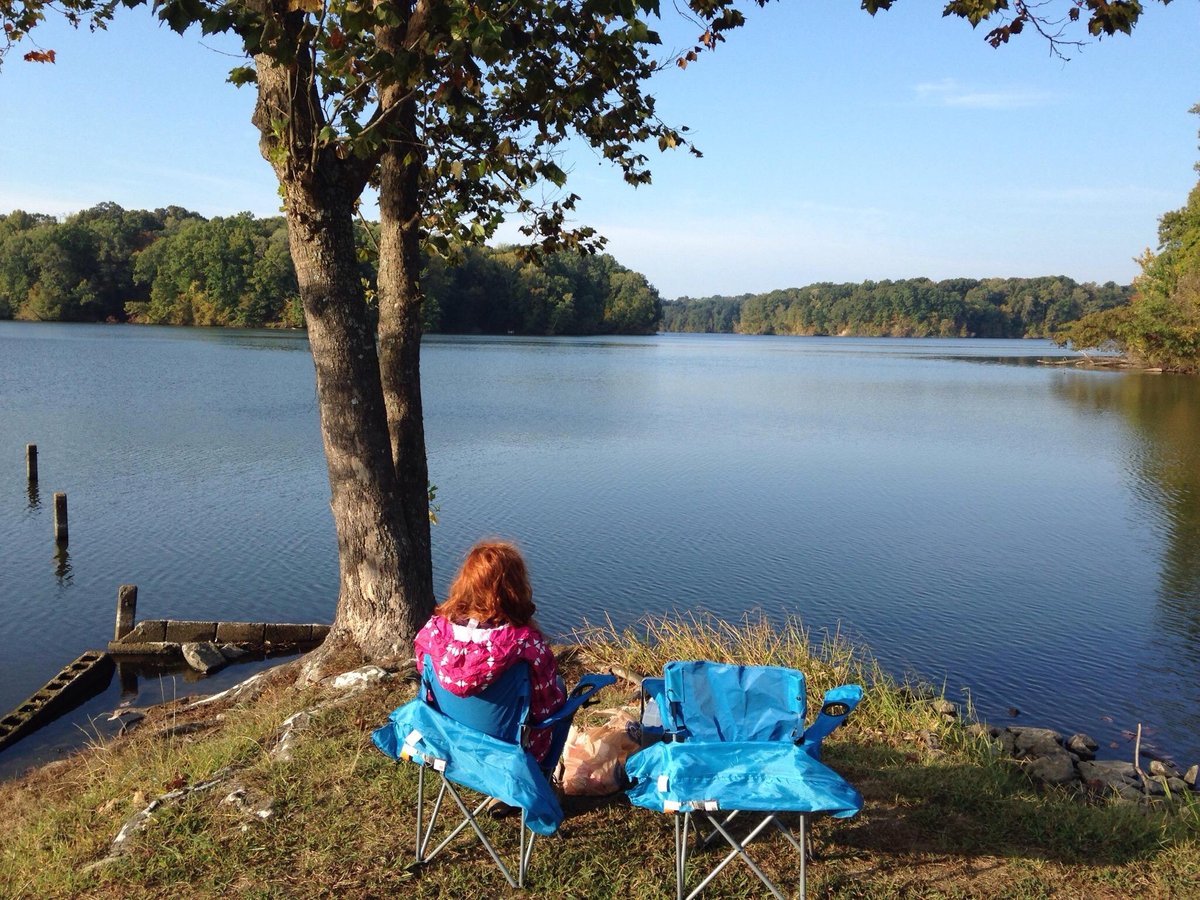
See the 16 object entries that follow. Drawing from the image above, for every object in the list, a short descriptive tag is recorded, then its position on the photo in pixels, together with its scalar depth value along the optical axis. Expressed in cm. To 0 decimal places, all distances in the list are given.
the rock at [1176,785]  630
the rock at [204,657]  898
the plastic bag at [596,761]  377
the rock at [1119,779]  559
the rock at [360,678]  534
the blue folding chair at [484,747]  312
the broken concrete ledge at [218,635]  927
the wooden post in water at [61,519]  1260
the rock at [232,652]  917
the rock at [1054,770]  545
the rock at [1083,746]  708
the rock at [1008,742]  614
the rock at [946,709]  606
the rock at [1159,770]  667
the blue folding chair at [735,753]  299
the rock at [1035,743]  641
